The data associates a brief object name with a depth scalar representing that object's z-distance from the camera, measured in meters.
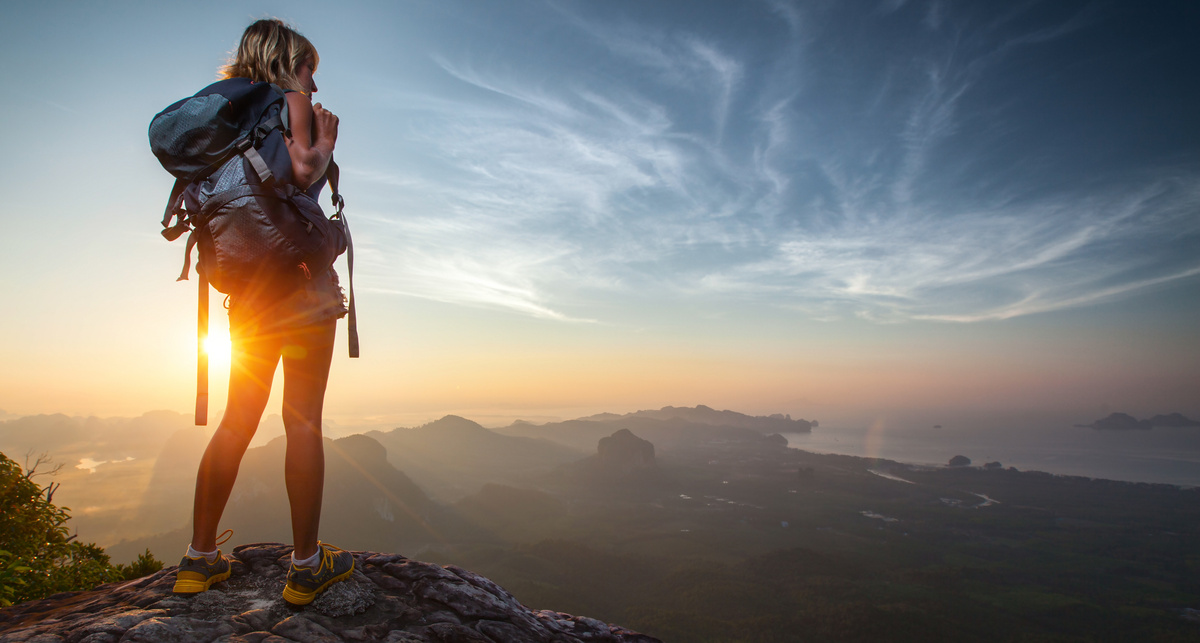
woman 2.99
